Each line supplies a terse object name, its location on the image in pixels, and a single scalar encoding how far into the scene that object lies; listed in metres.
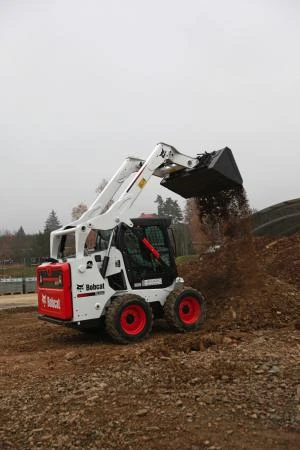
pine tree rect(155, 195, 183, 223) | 80.25
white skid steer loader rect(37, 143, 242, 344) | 8.20
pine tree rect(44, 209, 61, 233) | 101.15
